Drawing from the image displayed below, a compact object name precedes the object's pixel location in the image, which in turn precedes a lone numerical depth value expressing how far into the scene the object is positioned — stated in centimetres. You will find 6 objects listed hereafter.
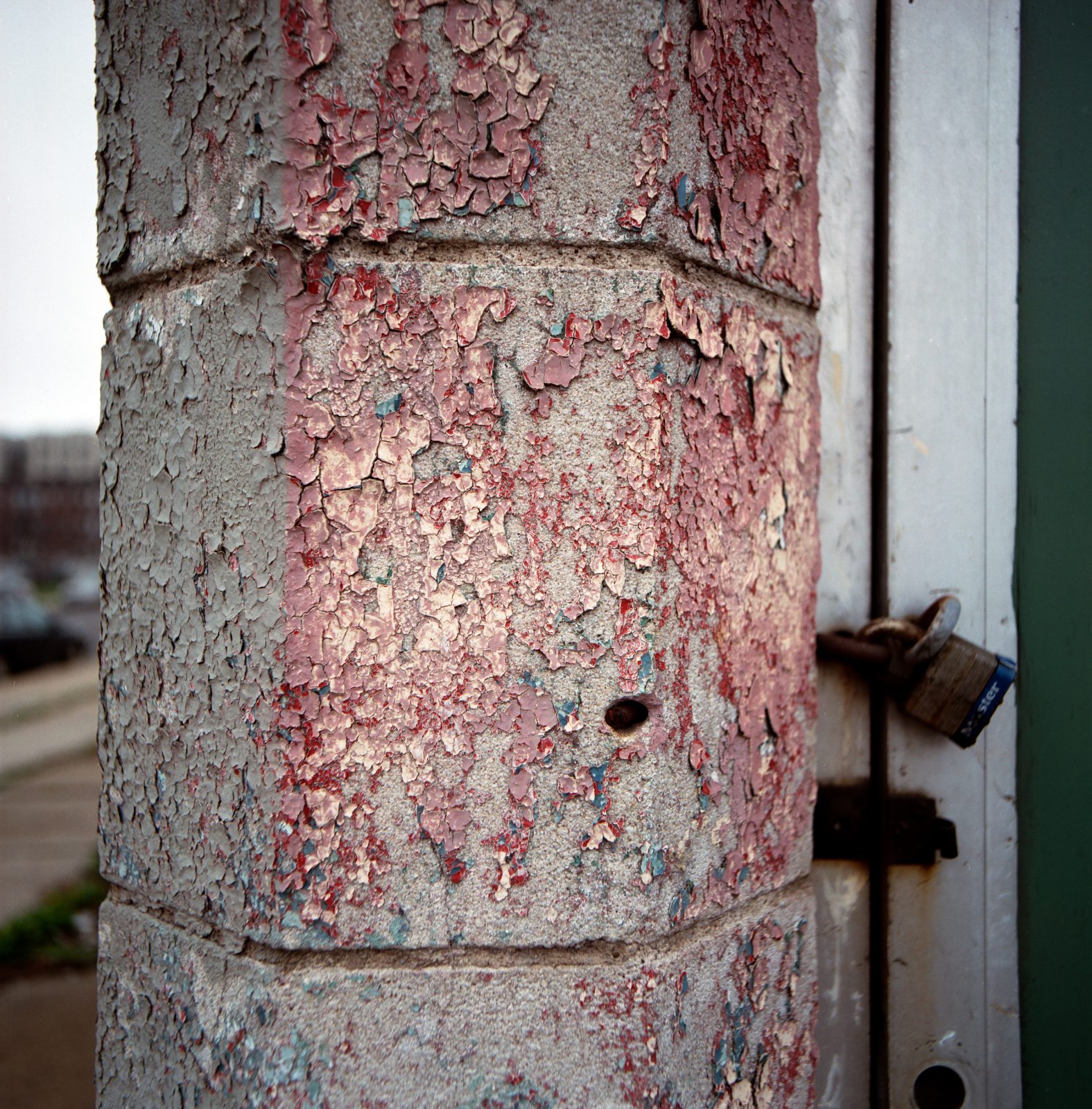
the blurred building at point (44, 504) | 2735
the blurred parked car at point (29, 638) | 1189
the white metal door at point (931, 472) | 49
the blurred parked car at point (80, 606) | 1450
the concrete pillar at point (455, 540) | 41
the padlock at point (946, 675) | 46
